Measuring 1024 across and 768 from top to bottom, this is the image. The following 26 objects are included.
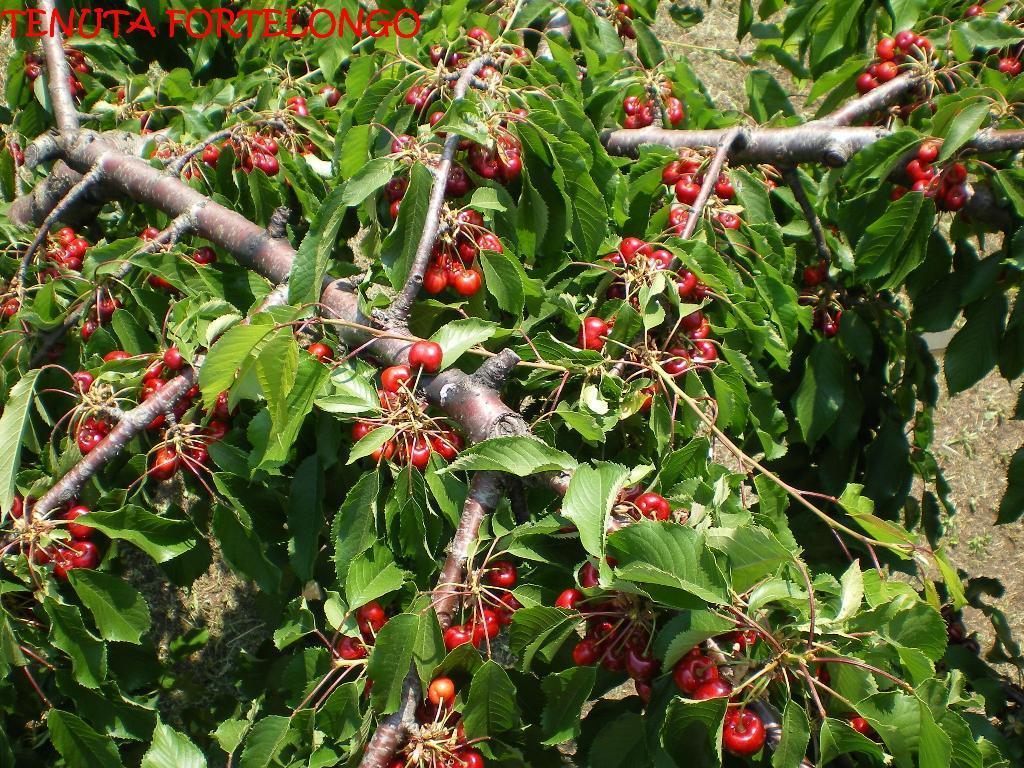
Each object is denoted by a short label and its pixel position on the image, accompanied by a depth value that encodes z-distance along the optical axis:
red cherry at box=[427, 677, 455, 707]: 1.23
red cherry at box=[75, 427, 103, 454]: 1.60
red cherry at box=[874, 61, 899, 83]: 2.01
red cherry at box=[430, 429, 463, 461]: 1.40
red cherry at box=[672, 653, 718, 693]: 1.08
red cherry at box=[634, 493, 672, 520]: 1.22
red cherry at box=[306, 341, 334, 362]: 1.51
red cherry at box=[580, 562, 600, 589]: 1.20
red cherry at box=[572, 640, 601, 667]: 1.21
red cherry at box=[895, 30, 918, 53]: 2.02
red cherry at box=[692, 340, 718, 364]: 1.56
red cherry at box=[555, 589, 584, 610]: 1.22
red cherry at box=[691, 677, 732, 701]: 1.07
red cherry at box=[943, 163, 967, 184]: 1.78
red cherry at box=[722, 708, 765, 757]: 1.05
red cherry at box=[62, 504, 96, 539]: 1.51
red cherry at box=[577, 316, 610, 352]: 1.55
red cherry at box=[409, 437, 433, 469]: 1.36
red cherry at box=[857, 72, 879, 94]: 2.06
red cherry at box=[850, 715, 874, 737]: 1.11
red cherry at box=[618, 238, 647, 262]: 1.66
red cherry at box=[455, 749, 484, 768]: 1.19
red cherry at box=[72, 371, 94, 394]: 1.68
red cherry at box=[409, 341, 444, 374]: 1.36
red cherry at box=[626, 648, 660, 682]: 1.18
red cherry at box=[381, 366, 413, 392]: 1.38
